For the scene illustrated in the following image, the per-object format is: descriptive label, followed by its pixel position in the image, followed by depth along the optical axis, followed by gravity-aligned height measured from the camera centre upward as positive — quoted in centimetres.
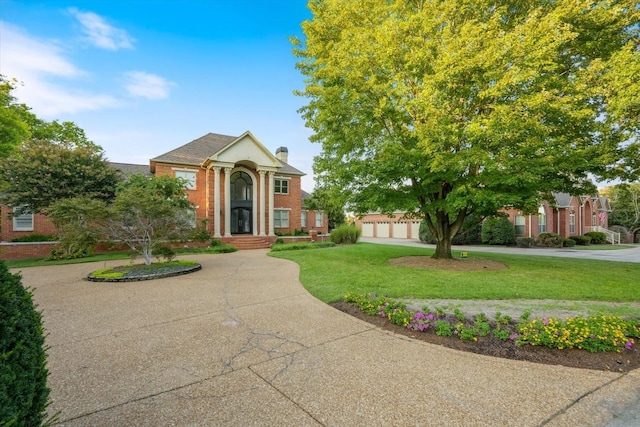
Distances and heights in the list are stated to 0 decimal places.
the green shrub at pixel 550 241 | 2239 -196
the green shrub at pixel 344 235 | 2092 -126
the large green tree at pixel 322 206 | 2593 +119
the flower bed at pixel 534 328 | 386 -169
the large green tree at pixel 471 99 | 777 +371
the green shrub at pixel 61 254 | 1390 -171
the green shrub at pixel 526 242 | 2217 -201
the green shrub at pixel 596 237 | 2641 -197
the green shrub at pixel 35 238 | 1670 -106
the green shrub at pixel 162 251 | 1058 -118
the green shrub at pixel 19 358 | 143 -77
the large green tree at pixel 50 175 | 1380 +234
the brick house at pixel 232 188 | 1962 +252
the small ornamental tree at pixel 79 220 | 931 +2
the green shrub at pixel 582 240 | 2467 -210
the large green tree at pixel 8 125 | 1520 +556
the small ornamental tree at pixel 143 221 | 938 -3
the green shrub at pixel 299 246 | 1781 -183
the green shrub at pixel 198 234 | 1102 -61
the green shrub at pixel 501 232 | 2311 -124
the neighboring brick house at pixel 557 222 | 2453 -50
